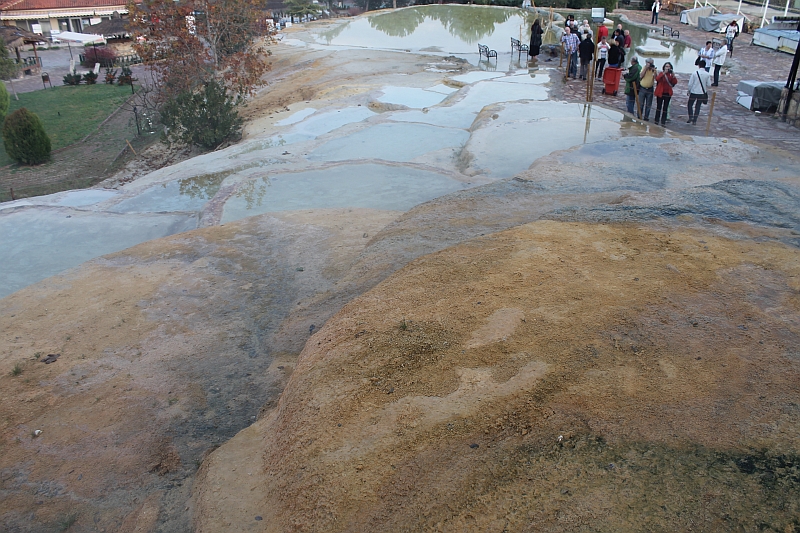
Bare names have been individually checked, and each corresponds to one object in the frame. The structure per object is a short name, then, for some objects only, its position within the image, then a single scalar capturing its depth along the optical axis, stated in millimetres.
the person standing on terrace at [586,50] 17203
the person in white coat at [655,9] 29131
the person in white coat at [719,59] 16469
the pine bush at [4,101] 21000
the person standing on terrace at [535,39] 20875
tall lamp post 26766
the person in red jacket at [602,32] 18422
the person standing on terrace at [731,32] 21302
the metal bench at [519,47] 22938
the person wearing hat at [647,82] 13070
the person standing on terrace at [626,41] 18453
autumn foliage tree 19578
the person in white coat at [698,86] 12664
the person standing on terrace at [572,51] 18203
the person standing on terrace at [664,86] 12586
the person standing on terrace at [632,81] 13656
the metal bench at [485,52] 22844
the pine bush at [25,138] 17516
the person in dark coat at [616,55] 15828
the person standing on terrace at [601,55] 17672
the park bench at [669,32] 25217
